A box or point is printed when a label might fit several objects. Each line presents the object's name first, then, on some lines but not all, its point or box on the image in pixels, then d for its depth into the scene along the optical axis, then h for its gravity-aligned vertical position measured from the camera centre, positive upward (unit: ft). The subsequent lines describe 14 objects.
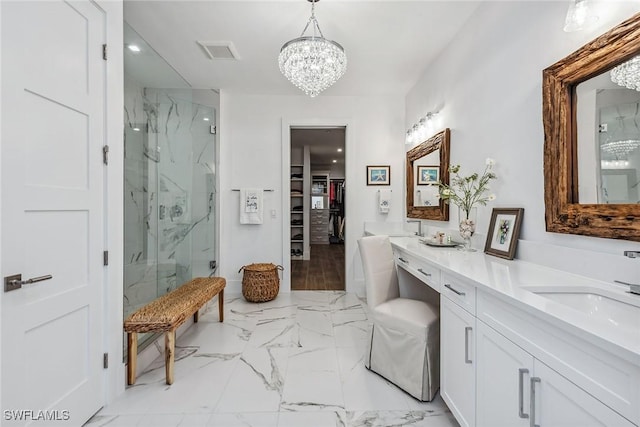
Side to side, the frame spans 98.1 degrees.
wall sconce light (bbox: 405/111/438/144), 9.82 +3.21
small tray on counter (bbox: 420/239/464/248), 7.69 -0.87
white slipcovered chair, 5.69 -2.54
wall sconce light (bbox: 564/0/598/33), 4.07 +2.90
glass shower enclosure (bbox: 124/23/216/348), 7.41 +1.18
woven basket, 11.35 -2.89
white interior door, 3.92 +0.12
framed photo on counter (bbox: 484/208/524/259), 5.61 -0.42
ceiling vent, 8.64 +5.31
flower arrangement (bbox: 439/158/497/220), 6.71 +0.65
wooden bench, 6.16 -2.43
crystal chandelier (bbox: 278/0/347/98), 6.72 +3.80
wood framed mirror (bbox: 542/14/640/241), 3.67 +1.10
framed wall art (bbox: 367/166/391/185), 12.67 +1.74
